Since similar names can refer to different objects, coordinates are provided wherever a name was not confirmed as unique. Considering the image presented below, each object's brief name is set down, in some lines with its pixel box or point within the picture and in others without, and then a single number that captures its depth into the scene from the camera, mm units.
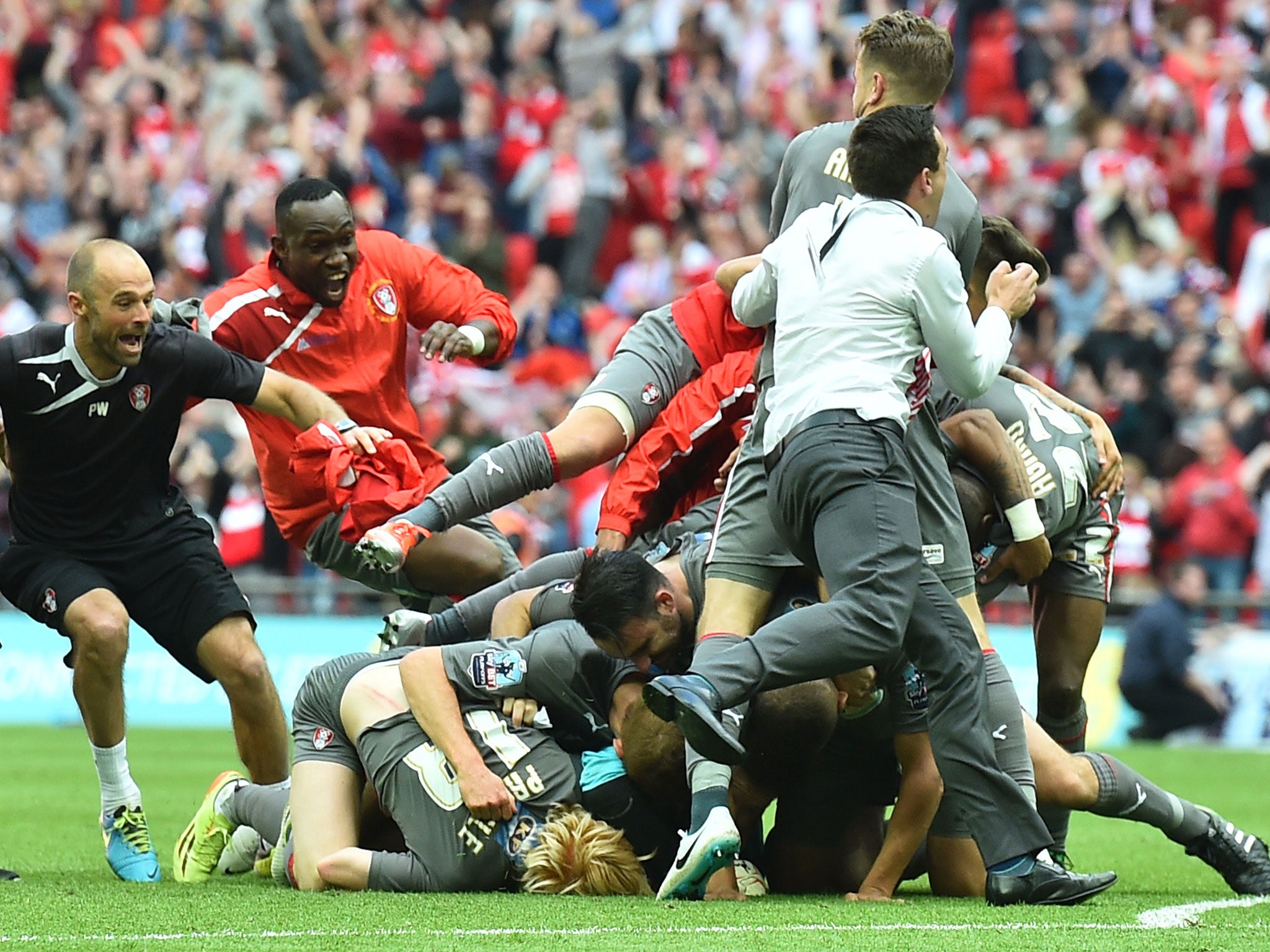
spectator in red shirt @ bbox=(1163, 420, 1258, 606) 28625
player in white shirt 11477
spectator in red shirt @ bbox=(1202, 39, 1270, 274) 33062
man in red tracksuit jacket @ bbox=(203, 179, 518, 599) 15687
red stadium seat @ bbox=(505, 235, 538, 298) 35375
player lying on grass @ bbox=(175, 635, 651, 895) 12445
